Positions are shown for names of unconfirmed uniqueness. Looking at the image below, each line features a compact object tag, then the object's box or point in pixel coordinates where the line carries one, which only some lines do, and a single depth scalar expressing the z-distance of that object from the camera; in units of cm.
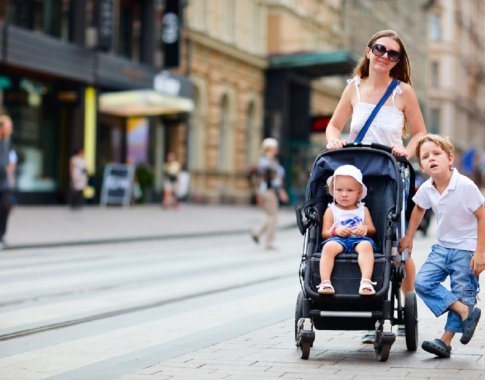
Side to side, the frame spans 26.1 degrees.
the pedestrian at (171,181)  3314
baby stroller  583
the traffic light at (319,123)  3225
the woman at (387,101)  657
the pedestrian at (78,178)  2545
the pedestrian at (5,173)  1477
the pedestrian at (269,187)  1711
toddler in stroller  588
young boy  596
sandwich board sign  3086
